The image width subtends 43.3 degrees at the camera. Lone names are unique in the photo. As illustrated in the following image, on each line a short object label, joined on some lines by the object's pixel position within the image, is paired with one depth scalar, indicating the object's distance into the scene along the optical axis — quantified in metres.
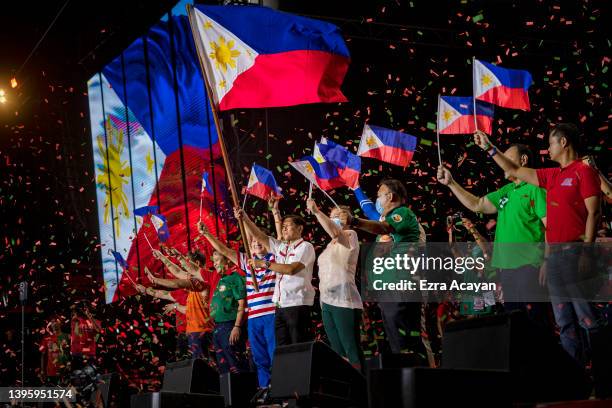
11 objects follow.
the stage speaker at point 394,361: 3.73
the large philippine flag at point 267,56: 6.48
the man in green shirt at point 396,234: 4.93
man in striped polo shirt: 6.23
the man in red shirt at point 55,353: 10.24
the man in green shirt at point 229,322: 6.62
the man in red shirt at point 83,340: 9.59
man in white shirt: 5.77
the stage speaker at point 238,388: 4.78
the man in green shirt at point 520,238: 4.29
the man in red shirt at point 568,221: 3.97
